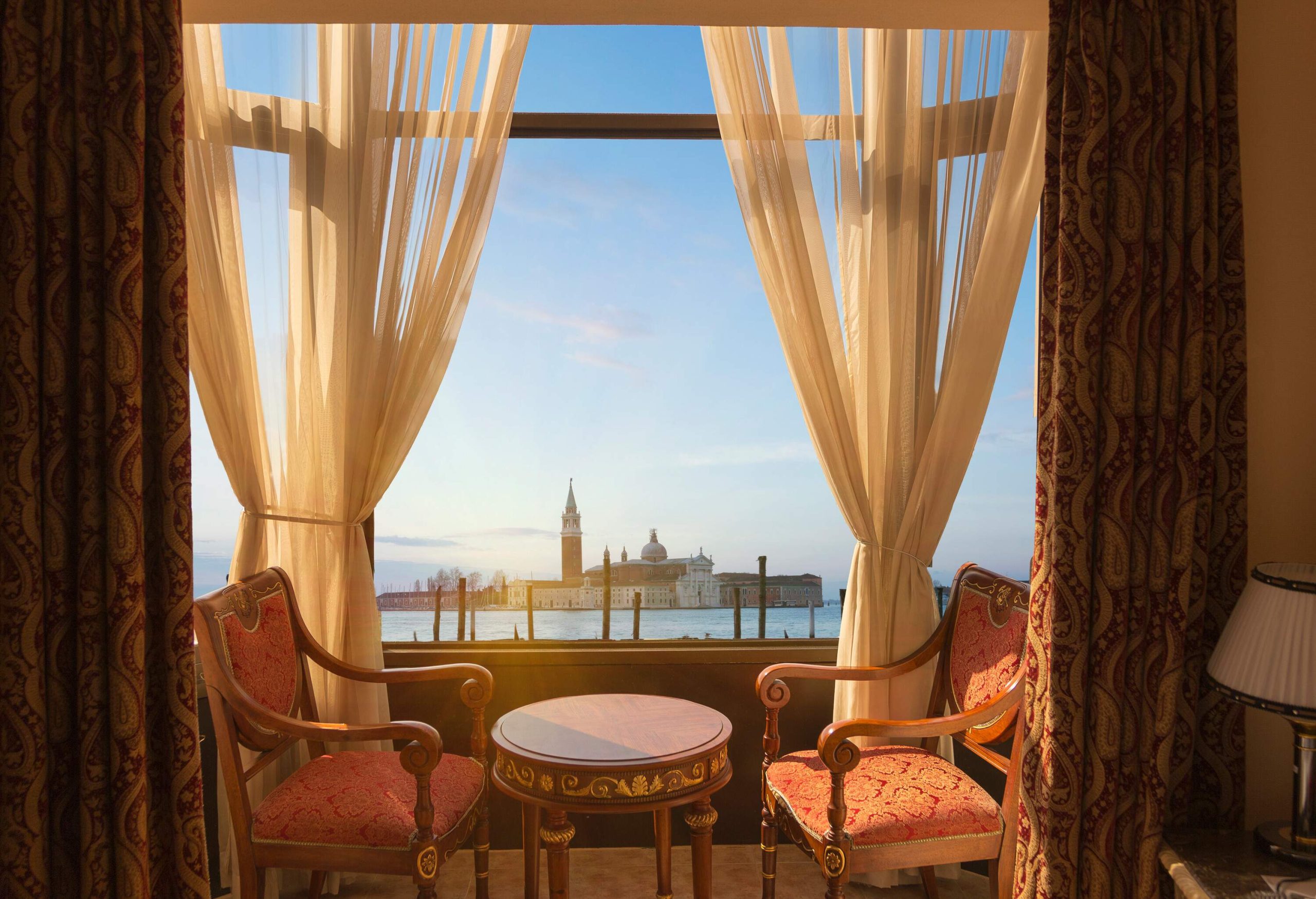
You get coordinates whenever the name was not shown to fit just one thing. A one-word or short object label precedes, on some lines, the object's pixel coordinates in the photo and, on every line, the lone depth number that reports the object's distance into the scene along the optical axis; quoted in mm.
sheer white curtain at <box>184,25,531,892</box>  2607
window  3242
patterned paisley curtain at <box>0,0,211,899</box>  1803
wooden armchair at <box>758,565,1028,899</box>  2000
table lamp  1547
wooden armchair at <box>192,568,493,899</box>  1987
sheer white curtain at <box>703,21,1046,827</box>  2584
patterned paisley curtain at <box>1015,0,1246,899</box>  1841
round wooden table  1950
